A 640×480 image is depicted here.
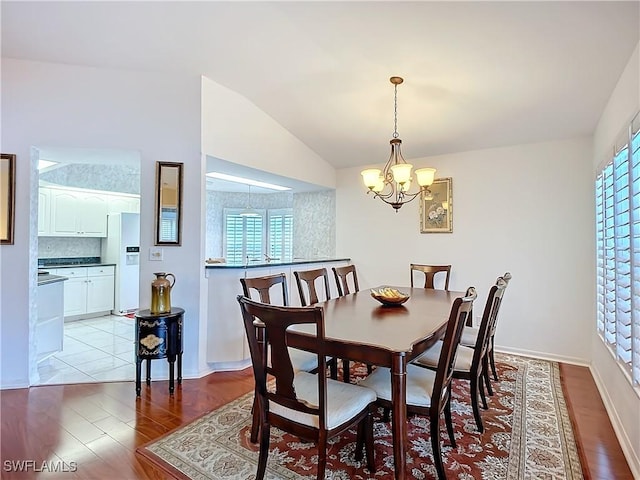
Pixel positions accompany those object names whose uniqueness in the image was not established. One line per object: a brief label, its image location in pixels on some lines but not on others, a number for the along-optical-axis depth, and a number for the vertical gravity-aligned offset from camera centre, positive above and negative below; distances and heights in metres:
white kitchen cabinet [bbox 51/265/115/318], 5.38 -0.82
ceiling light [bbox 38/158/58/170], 4.56 +0.98
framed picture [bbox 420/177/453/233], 4.32 +0.43
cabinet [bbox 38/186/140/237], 5.37 +0.48
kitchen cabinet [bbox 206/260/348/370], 3.40 -0.80
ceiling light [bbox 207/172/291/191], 4.39 +0.83
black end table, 2.87 -0.81
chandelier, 2.67 +0.53
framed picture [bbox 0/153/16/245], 2.96 +0.36
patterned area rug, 1.91 -1.25
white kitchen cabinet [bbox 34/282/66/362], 3.49 -0.85
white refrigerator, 5.92 -0.28
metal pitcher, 2.96 -0.47
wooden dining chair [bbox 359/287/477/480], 1.76 -0.80
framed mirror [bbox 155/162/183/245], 3.21 +0.34
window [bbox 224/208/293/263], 6.89 +0.11
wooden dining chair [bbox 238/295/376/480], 1.55 -0.79
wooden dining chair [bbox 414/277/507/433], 2.22 -0.79
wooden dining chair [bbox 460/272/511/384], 2.60 -0.77
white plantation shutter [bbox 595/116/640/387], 2.01 -0.07
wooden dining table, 1.64 -0.50
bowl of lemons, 2.65 -0.43
